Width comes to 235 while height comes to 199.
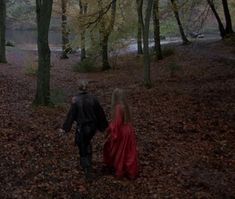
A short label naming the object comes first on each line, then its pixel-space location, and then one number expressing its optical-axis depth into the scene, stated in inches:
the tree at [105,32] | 1003.3
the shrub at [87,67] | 1096.2
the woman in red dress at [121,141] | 361.7
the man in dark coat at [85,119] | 359.9
